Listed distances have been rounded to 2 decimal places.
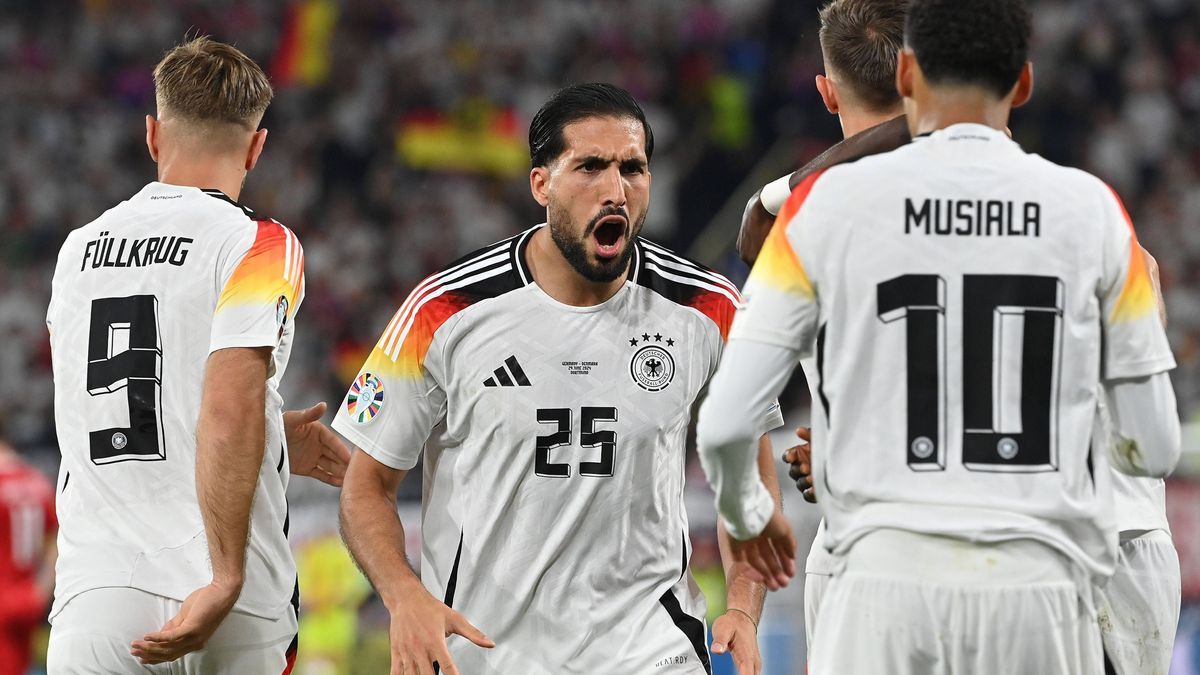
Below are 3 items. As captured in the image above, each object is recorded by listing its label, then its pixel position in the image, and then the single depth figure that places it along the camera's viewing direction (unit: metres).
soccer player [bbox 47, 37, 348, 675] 8.41
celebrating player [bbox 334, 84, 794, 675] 8.78
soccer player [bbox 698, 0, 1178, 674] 6.21
